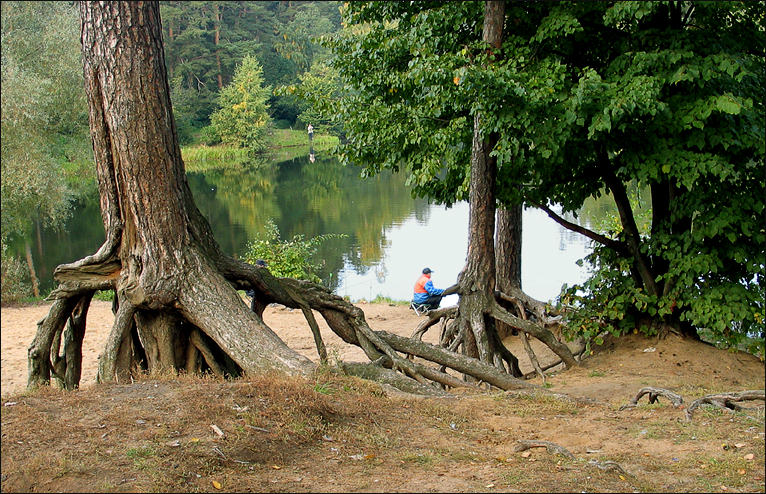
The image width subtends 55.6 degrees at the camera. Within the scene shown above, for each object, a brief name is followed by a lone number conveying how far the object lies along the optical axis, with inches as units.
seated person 612.7
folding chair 609.8
